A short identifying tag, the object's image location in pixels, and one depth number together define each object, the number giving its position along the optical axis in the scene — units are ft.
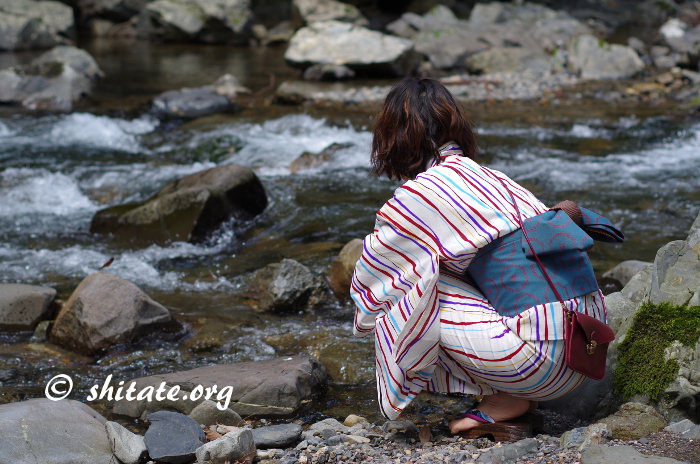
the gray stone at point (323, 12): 62.49
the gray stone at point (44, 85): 37.06
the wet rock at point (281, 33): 64.28
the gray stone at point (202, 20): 61.77
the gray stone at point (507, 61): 43.78
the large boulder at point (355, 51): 43.11
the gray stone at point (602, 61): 42.22
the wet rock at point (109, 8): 67.51
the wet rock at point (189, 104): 35.65
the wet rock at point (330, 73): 42.70
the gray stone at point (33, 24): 54.19
